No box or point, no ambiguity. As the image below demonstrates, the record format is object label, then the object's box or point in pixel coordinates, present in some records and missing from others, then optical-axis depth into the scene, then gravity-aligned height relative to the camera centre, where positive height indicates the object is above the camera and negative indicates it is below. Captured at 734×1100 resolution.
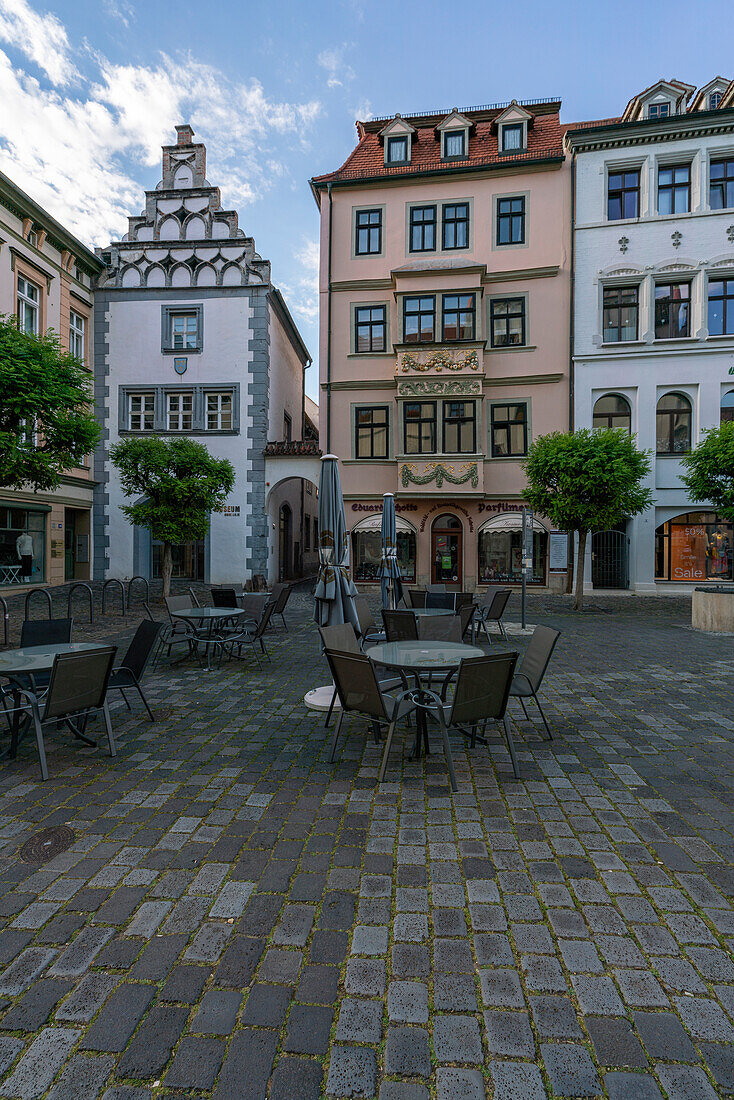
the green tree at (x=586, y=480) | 15.86 +2.00
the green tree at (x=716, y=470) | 13.88 +2.04
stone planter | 12.20 -1.27
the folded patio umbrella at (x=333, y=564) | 6.60 -0.19
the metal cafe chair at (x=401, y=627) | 7.25 -1.02
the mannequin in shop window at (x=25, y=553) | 19.44 -0.28
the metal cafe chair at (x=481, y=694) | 4.17 -1.09
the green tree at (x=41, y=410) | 9.57 +2.39
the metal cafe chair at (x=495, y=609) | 10.38 -1.10
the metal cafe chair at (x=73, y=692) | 4.35 -1.17
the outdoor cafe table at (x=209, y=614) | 8.56 -1.04
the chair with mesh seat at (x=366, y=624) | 8.18 -1.10
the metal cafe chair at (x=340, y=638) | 5.82 -0.93
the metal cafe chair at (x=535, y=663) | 5.21 -1.08
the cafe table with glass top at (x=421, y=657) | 4.76 -0.98
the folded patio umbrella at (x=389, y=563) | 10.34 -0.26
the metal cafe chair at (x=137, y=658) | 5.54 -1.10
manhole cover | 3.22 -1.76
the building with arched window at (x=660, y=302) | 20.28 +9.07
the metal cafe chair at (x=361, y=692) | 4.36 -1.15
